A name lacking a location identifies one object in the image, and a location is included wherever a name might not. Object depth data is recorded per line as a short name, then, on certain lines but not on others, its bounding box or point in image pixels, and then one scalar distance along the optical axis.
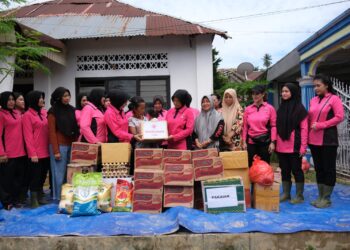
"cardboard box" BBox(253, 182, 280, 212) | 4.50
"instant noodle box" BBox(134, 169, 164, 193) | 4.50
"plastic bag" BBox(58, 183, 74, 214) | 4.45
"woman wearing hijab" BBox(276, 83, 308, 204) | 4.80
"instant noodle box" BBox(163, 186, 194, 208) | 4.51
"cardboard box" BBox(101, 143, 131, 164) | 4.75
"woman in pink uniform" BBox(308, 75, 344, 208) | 4.63
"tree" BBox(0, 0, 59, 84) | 3.72
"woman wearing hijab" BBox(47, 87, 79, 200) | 5.00
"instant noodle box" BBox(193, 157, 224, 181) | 4.55
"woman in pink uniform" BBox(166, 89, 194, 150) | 4.93
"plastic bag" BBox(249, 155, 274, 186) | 4.45
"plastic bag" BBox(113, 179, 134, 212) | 4.52
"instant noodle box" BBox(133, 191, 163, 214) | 4.49
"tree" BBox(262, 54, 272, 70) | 45.32
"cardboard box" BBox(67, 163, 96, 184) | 4.70
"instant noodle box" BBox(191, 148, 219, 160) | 4.64
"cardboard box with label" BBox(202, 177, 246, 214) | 4.37
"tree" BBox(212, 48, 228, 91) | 16.83
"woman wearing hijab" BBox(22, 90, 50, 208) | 4.91
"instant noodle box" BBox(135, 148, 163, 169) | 4.66
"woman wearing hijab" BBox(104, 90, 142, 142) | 4.97
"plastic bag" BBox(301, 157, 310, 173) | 7.76
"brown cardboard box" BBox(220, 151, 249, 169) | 4.61
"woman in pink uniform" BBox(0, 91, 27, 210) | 4.77
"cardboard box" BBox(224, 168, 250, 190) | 4.63
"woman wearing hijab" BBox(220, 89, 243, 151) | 5.13
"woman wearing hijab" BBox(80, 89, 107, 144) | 5.05
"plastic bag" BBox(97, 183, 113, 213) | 4.42
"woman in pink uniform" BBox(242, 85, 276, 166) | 4.99
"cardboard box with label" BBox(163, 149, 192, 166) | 4.66
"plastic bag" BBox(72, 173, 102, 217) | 4.32
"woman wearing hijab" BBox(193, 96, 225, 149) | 4.92
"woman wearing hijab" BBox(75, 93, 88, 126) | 5.28
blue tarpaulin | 3.87
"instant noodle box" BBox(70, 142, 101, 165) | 4.83
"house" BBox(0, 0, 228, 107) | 9.37
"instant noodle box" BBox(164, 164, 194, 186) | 4.50
